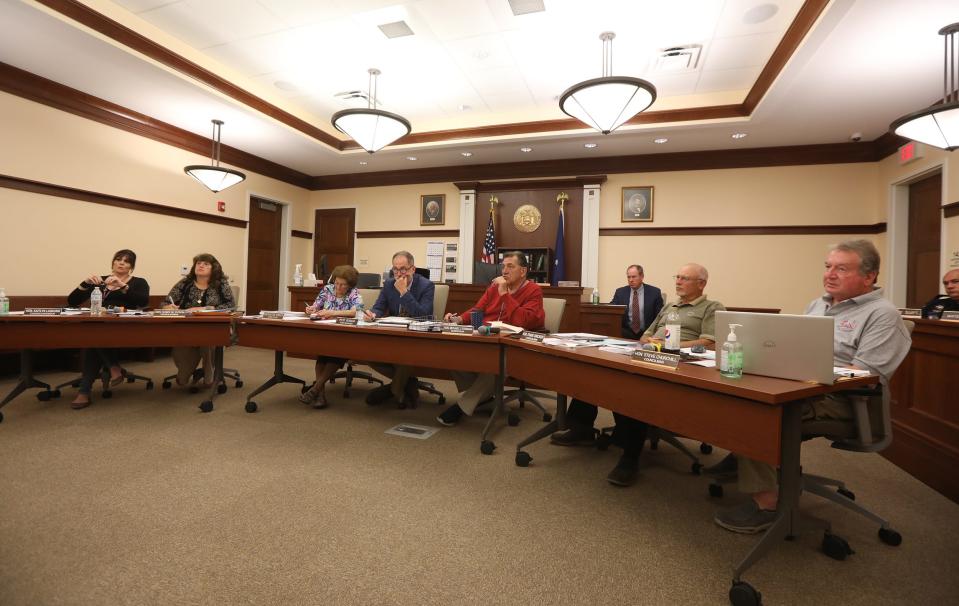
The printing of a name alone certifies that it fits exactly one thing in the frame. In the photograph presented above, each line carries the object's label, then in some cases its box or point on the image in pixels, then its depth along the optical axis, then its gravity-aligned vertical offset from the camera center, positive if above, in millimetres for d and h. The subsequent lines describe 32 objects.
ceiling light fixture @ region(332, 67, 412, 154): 4254 +1803
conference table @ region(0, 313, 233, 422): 2945 -289
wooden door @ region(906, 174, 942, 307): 4918 +946
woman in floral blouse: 3582 -55
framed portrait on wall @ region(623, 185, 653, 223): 6492 +1608
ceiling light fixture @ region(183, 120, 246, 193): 5430 +1571
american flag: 6949 +915
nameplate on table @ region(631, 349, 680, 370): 1763 -205
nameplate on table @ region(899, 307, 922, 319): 3274 +47
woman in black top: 3545 -9
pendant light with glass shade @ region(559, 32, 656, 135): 3564 +1829
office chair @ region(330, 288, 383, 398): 4000 -683
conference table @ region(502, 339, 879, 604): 1354 -349
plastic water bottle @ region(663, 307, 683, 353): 1974 -123
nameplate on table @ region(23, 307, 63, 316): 3092 -157
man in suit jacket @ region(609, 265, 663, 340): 4973 +53
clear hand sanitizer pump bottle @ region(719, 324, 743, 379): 1550 -168
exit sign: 4918 +1930
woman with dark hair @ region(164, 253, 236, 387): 3914 -18
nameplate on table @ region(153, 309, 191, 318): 3310 -150
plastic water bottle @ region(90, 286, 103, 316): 3205 -80
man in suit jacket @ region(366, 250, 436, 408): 3662 -25
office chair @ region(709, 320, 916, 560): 1648 -448
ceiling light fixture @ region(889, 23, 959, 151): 3357 +1611
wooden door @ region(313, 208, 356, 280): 8102 +1189
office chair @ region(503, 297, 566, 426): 3271 -130
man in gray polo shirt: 1742 -81
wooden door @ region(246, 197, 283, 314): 7270 +721
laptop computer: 1451 -105
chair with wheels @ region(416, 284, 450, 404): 3912 -13
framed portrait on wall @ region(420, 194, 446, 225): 7484 +1625
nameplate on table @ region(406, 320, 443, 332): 2905 -166
